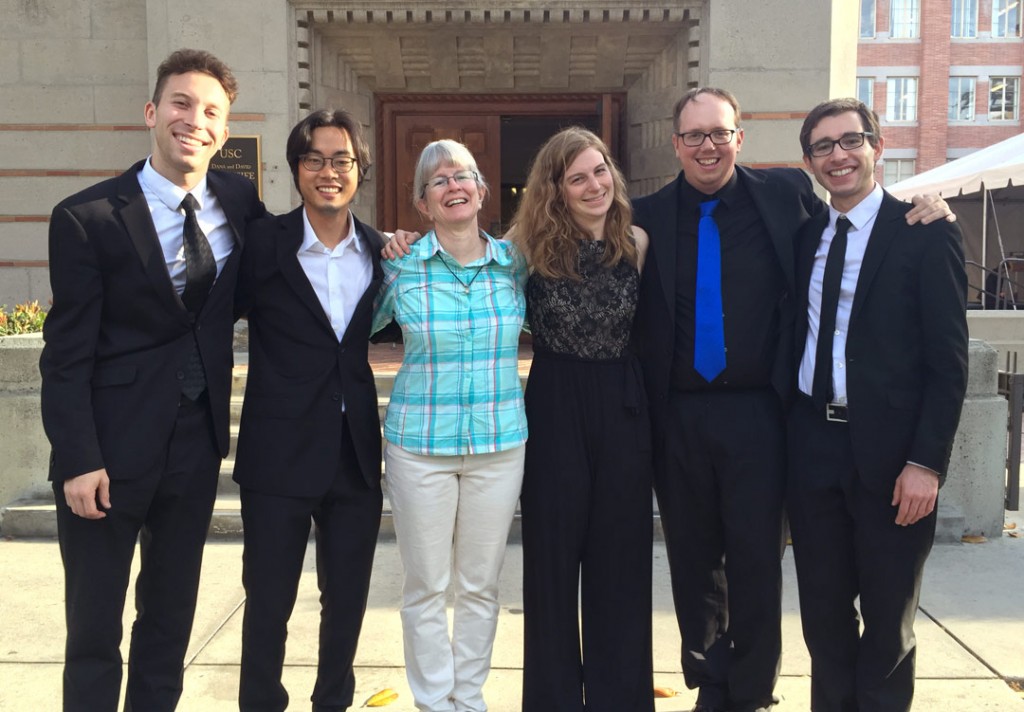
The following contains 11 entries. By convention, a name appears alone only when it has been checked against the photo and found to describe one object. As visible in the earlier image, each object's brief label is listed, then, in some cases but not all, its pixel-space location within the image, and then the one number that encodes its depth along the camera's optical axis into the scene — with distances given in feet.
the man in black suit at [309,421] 10.42
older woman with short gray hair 10.55
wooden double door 29.37
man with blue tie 10.97
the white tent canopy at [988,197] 48.65
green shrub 22.06
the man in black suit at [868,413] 9.92
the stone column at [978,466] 19.45
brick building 137.28
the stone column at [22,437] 19.95
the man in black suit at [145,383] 9.35
